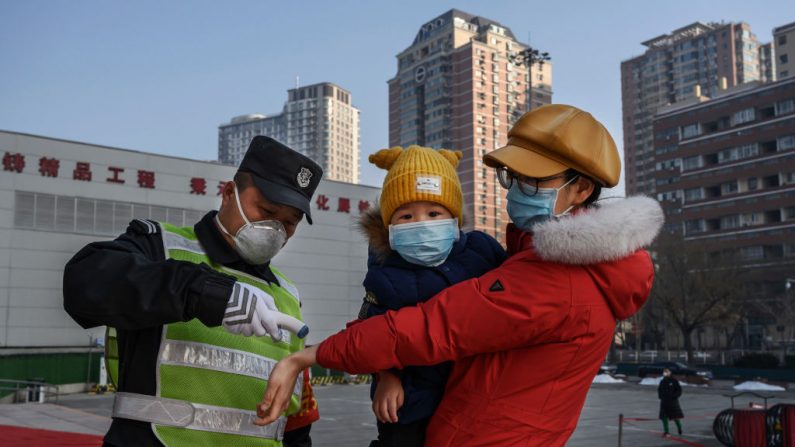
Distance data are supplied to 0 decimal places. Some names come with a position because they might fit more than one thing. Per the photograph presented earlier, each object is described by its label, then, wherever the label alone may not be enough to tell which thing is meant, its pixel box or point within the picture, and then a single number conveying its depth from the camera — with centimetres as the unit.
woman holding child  211
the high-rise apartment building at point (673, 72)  13600
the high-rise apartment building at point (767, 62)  14212
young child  238
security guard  211
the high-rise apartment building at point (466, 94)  11462
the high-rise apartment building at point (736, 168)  7650
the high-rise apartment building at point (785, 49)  9106
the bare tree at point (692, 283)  5691
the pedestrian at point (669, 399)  2030
